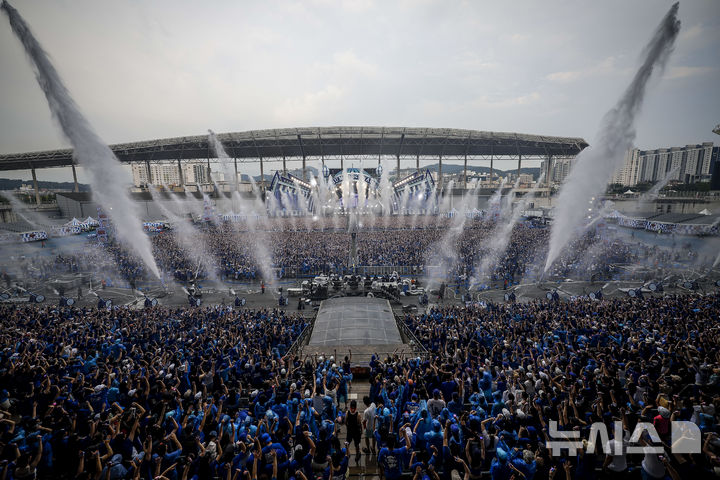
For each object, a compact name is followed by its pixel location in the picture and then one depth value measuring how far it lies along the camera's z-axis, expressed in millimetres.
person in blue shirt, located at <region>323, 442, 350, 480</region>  4473
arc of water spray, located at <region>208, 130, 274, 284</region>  27766
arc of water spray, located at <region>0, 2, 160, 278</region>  18891
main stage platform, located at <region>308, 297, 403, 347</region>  12195
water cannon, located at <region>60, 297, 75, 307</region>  20141
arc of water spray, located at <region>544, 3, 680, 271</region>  24891
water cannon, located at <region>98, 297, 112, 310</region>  19500
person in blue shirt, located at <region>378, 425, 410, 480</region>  4707
